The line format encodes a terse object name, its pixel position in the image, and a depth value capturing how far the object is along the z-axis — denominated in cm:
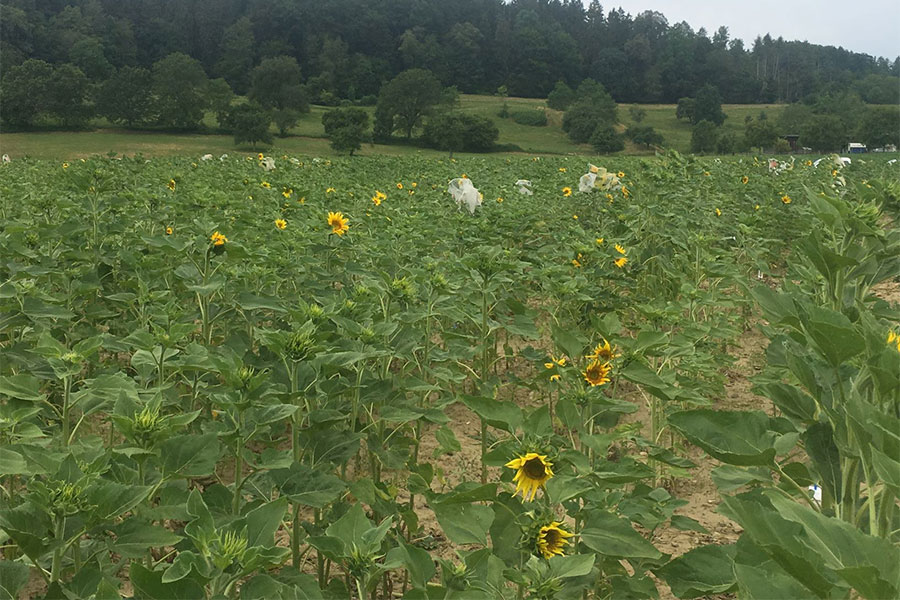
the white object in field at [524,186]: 908
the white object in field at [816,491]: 261
